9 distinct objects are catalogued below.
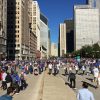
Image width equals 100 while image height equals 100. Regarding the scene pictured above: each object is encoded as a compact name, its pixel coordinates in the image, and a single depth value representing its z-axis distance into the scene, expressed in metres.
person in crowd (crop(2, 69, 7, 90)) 8.85
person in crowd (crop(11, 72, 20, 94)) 7.81
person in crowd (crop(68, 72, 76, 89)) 9.07
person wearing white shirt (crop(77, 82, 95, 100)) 3.38
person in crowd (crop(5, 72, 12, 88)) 8.20
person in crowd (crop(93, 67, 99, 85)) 9.97
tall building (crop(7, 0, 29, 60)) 51.93
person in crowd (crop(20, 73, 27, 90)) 8.47
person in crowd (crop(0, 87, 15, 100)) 2.85
